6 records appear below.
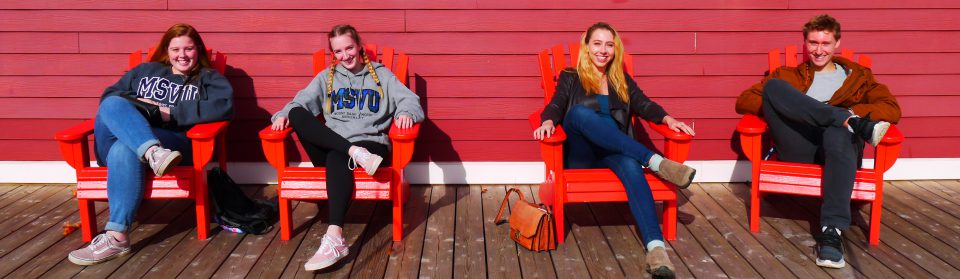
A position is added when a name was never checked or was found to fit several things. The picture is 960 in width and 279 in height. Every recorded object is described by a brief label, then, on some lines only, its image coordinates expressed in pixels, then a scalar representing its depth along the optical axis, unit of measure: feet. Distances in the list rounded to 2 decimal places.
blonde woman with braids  9.37
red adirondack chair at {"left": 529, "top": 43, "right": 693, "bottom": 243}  9.50
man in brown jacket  9.29
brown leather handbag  9.37
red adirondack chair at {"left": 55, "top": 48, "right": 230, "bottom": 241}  9.62
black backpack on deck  10.35
